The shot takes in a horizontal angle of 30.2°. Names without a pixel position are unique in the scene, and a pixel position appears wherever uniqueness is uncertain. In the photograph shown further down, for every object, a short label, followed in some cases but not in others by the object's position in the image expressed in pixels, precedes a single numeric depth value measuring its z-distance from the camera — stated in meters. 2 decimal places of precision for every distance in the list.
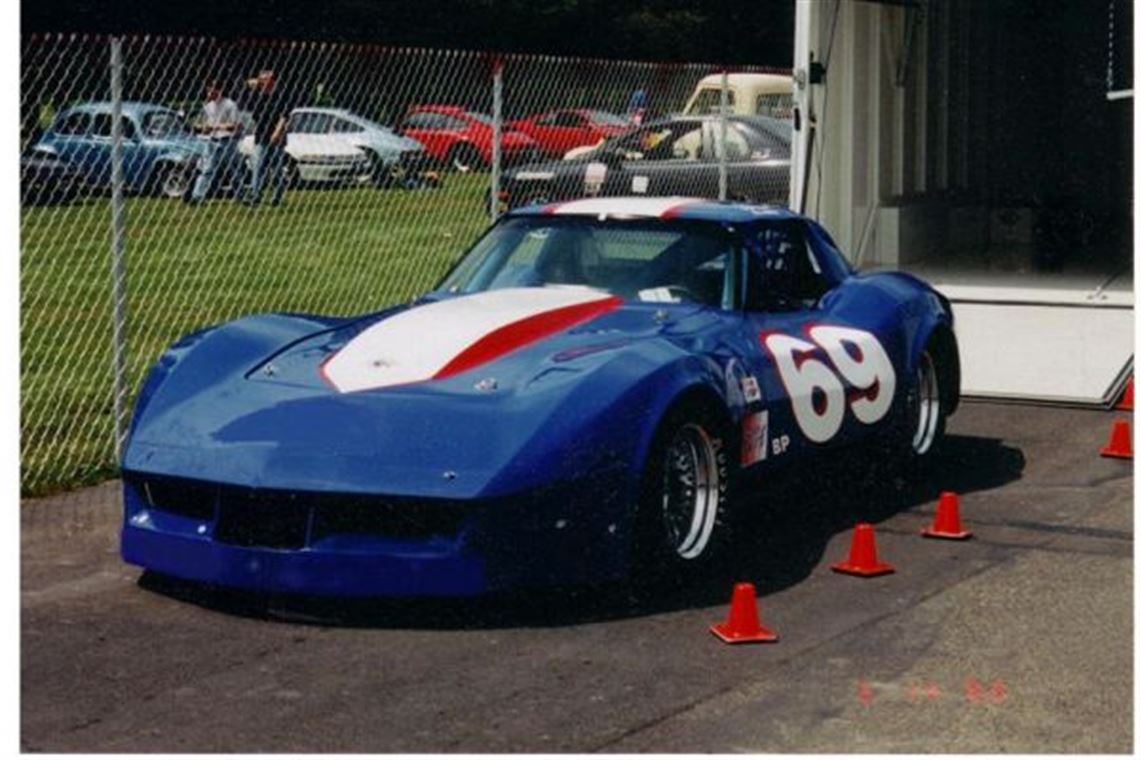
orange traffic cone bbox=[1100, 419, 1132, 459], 10.30
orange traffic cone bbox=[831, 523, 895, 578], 7.72
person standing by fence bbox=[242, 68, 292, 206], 19.30
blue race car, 6.76
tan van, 27.28
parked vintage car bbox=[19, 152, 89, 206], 24.58
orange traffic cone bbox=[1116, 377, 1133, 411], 11.90
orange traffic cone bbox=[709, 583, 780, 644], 6.68
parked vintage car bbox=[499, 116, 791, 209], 20.00
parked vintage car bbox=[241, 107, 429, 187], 24.68
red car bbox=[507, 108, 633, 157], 30.11
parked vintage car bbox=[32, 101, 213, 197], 21.72
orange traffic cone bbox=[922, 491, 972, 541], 8.38
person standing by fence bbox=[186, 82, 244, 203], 20.59
